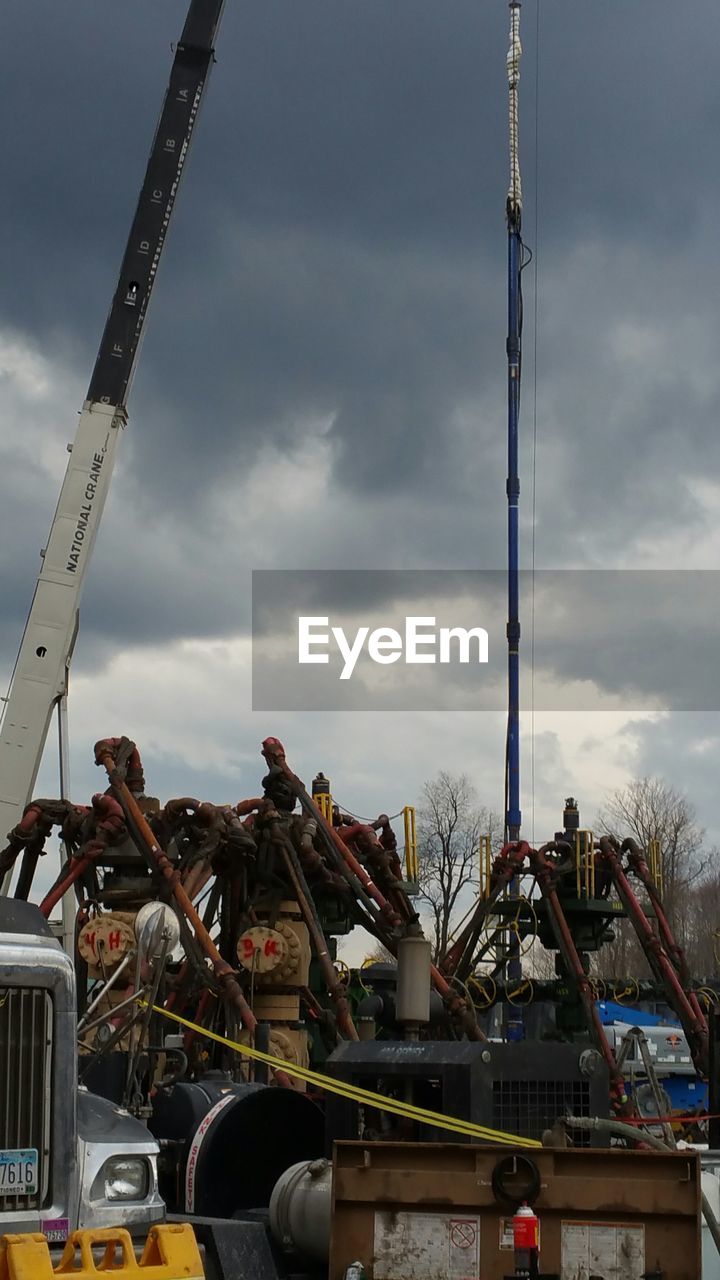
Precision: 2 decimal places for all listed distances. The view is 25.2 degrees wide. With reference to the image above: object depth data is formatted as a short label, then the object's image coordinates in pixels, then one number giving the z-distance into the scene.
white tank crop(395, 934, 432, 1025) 13.36
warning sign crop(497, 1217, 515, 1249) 9.22
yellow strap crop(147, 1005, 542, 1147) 10.55
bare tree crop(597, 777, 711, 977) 67.25
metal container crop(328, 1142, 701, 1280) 9.13
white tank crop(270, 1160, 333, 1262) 9.80
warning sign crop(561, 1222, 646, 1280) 9.16
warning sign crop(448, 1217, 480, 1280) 9.26
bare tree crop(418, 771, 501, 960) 61.56
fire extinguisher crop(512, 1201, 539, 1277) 8.54
